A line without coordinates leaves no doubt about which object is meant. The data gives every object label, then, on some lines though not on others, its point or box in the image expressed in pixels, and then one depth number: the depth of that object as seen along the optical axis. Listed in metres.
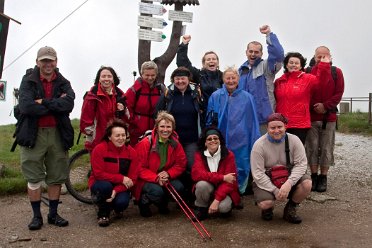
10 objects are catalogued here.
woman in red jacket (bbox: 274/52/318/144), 6.29
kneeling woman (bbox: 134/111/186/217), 5.74
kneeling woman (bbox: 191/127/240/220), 5.58
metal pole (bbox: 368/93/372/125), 16.72
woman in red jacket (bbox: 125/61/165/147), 6.37
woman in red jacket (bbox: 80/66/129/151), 5.92
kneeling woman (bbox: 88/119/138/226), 5.54
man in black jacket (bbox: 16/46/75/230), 5.23
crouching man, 5.38
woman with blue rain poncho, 6.04
